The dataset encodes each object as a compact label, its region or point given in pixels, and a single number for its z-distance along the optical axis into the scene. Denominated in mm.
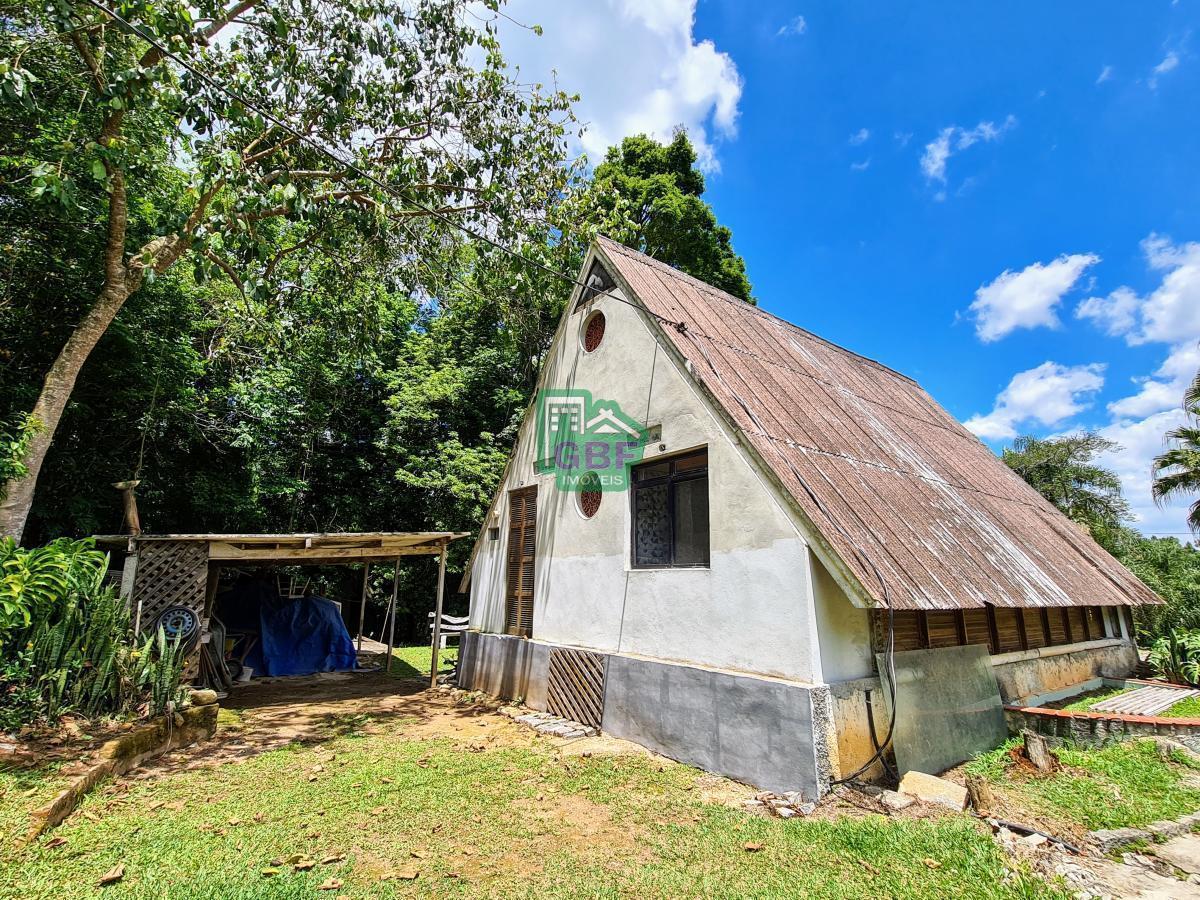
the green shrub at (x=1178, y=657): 11141
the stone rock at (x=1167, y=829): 4695
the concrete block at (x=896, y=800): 5071
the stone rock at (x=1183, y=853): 4264
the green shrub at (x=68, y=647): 6012
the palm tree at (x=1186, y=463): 18797
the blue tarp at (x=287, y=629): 14234
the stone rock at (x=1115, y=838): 4512
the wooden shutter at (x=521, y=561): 10578
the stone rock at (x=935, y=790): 5121
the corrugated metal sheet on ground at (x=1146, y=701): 8617
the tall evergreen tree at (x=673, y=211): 20547
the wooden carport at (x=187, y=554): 8617
